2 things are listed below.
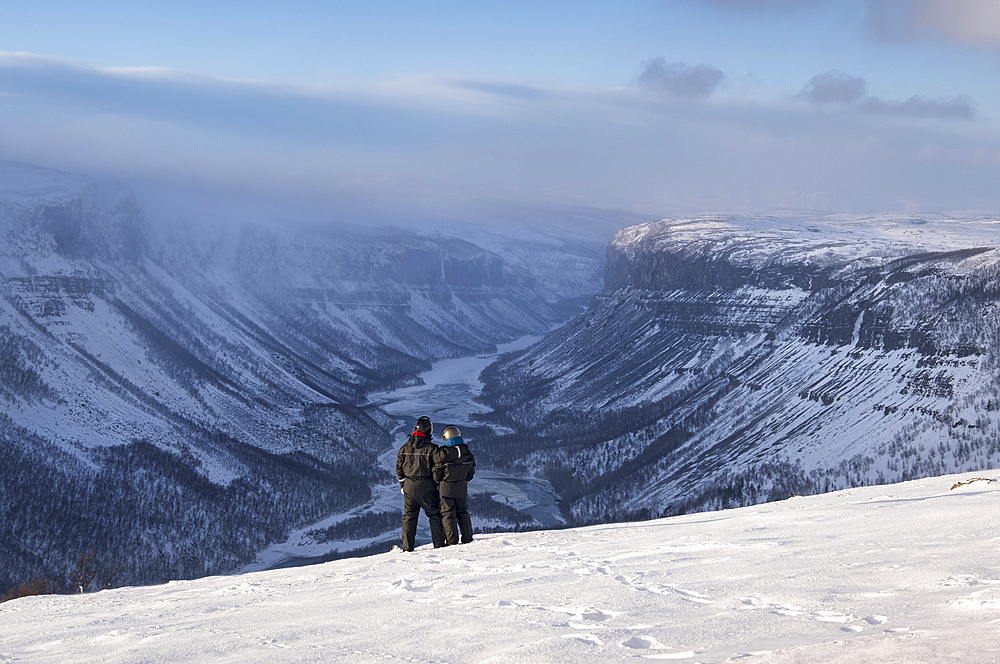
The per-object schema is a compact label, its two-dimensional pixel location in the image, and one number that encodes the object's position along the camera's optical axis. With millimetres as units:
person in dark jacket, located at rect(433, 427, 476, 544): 25922
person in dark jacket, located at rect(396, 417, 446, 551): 26297
